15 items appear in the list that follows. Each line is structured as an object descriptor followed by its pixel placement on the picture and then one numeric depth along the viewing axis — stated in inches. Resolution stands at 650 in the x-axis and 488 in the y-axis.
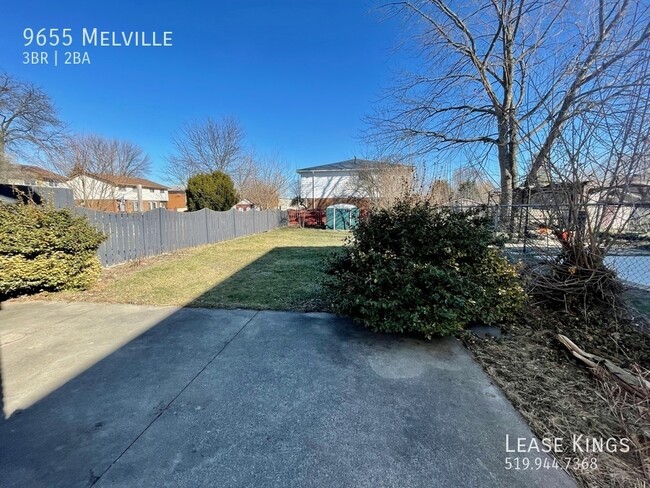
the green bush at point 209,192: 674.8
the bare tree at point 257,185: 991.0
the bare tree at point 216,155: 1054.4
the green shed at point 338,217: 862.5
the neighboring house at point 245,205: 977.5
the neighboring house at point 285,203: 1329.4
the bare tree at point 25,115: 663.8
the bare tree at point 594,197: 127.8
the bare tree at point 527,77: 145.8
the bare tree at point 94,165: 757.3
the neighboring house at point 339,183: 855.7
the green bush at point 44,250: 176.6
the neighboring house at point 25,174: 656.8
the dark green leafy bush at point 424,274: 125.0
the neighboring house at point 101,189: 786.2
